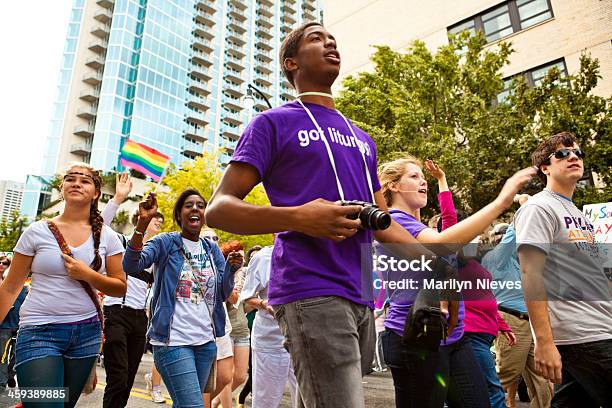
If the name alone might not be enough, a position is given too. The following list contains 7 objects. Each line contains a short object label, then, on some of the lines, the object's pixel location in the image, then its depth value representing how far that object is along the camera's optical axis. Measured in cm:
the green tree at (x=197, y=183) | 2744
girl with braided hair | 303
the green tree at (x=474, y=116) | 1309
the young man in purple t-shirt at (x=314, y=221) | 154
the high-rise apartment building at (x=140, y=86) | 5544
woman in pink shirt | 341
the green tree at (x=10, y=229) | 4434
